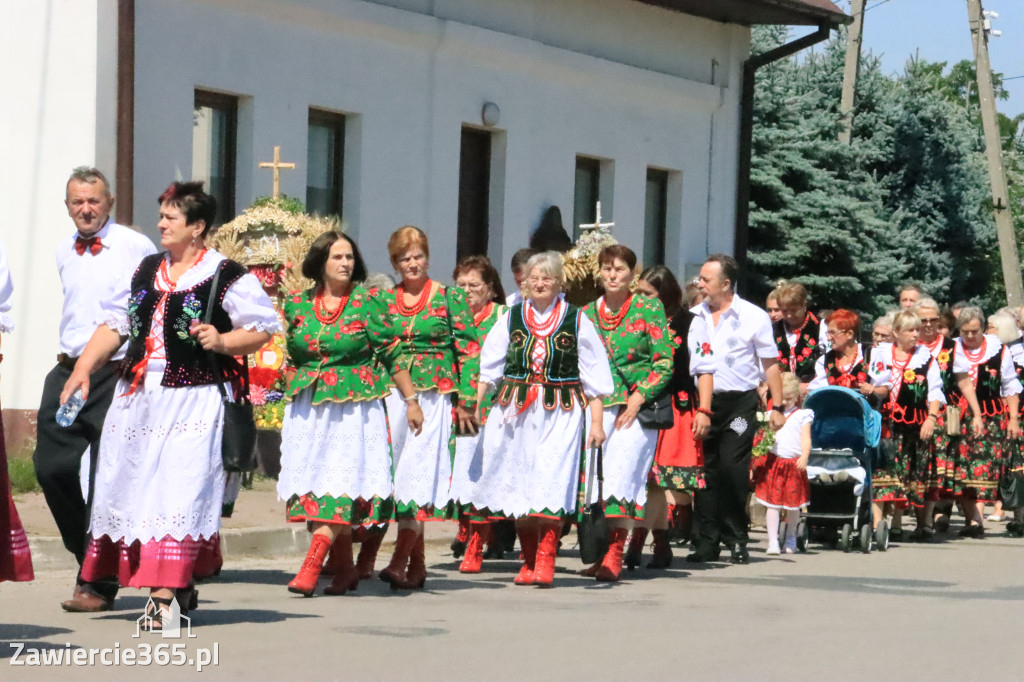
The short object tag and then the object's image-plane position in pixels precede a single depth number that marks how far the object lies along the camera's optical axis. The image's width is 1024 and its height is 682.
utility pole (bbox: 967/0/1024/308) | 30.80
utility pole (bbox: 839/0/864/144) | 32.84
